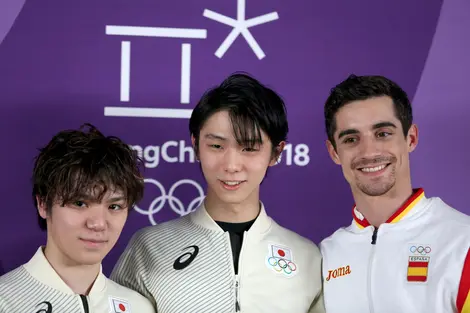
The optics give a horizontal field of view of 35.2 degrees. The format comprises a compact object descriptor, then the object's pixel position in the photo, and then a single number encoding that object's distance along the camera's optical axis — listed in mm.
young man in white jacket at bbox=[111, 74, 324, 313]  2617
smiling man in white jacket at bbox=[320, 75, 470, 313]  2504
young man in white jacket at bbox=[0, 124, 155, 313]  2332
